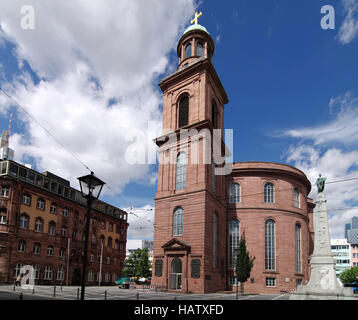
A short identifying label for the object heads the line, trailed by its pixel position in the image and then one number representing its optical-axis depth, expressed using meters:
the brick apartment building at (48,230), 38.00
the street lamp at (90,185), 10.53
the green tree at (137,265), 64.25
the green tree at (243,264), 33.75
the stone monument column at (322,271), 18.86
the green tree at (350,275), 75.56
